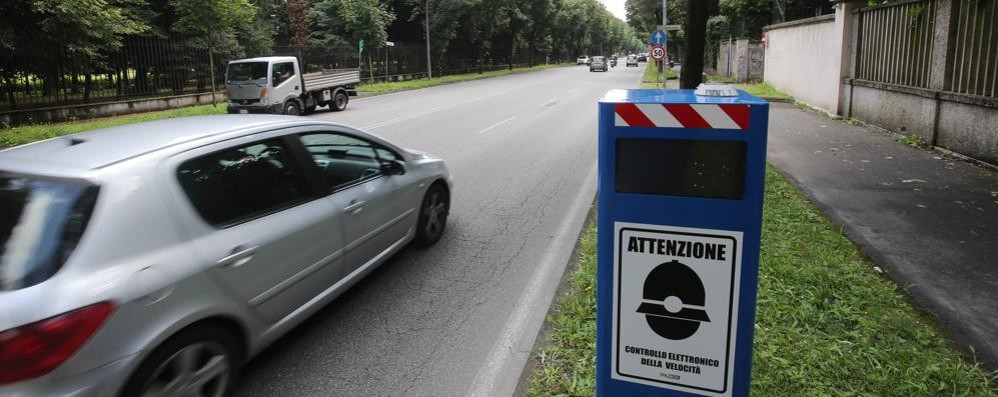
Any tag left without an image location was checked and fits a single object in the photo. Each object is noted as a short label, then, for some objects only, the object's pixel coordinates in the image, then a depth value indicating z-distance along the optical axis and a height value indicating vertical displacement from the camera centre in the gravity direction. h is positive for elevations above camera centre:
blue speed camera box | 2.40 -0.60
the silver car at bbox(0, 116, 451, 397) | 2.58 -0.78
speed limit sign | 23.36 +1.01
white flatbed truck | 18.52 -0.04
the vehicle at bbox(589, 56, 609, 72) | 57.88 +1.55
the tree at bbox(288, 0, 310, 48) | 43.00 +4.31
